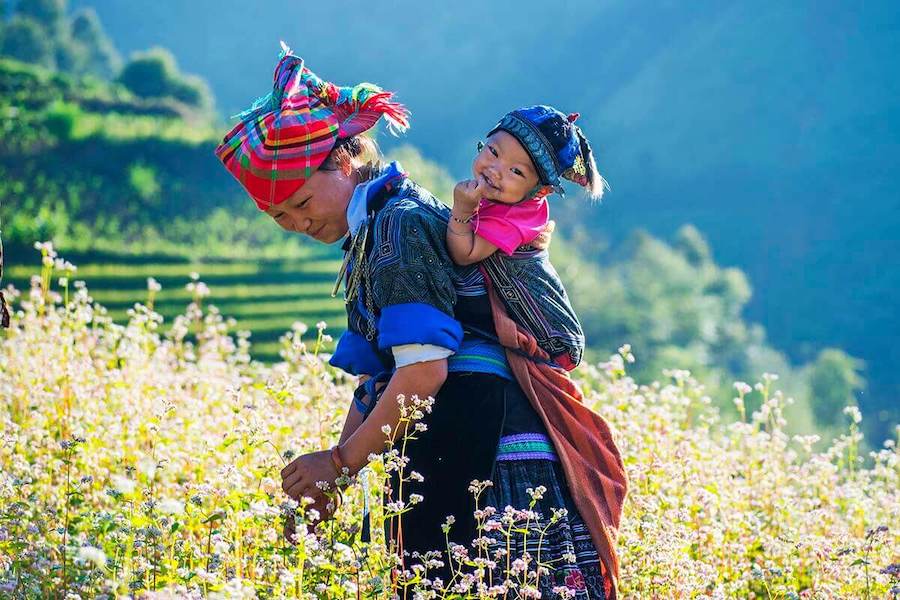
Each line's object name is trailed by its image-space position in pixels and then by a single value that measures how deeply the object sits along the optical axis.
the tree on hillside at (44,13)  92.00
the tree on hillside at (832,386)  67.06
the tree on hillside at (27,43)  84.50
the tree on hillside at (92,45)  96.06
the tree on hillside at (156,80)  59.84
